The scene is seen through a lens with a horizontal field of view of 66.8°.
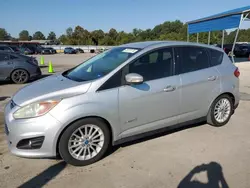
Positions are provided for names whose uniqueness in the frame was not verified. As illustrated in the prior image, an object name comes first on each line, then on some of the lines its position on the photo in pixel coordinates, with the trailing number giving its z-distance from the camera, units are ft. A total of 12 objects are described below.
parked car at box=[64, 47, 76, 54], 128.72
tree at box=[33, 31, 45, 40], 412.18
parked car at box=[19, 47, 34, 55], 109.08
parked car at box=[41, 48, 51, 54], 120.53
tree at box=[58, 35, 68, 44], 234.13
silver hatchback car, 7.98
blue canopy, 36.34
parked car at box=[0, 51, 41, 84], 24.92
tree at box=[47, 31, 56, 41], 394.80
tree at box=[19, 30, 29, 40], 433.96
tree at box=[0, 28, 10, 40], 335.42
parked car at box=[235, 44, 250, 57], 73.82
